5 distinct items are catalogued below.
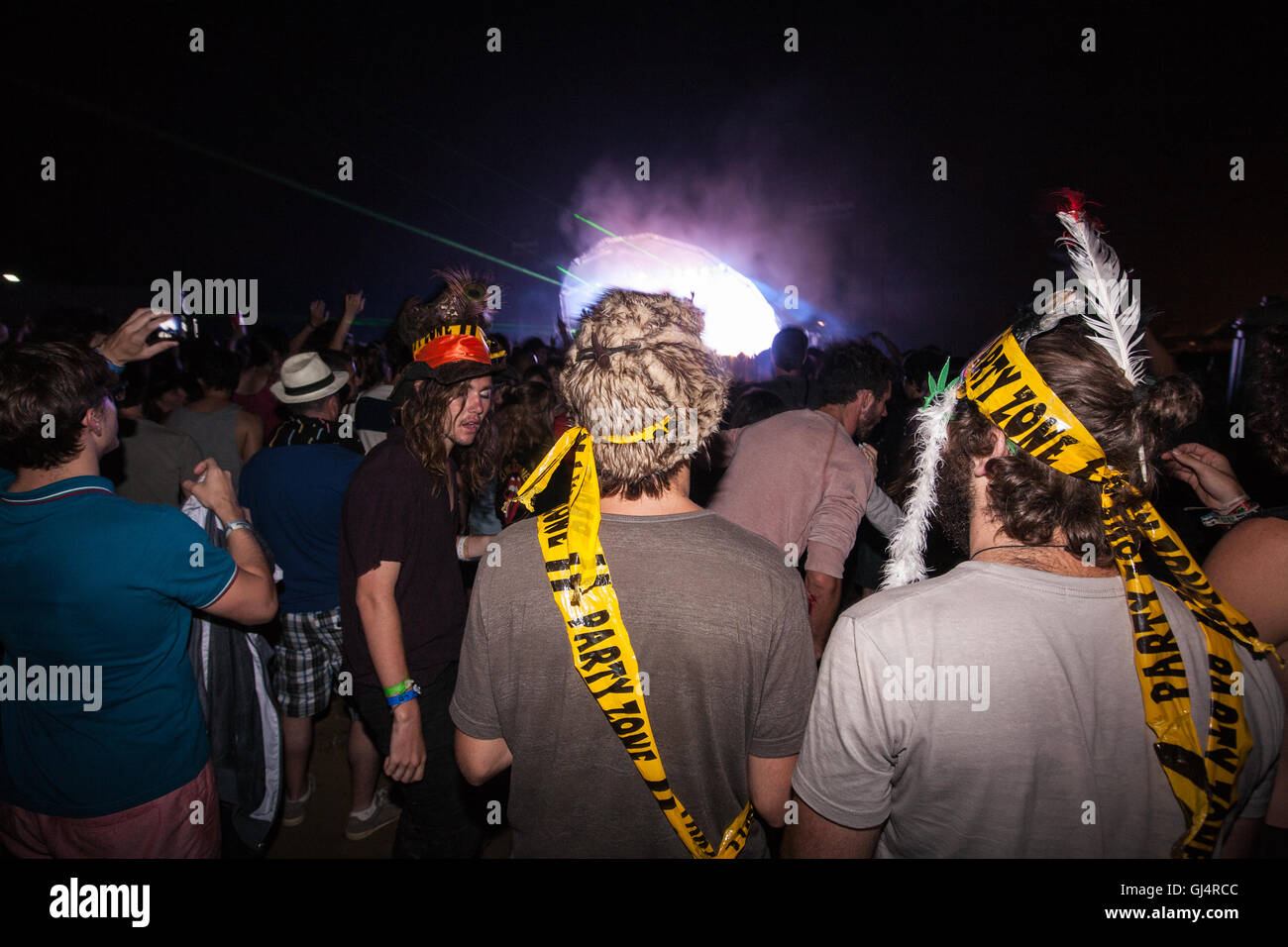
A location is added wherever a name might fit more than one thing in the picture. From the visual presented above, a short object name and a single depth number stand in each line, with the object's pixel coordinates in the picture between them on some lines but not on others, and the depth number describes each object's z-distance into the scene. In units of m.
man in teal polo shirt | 2.04
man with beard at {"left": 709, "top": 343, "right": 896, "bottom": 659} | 3.79
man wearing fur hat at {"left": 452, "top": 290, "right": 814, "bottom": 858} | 1.60
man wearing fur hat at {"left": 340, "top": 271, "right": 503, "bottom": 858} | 2.66
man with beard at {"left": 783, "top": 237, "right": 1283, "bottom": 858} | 1.37
